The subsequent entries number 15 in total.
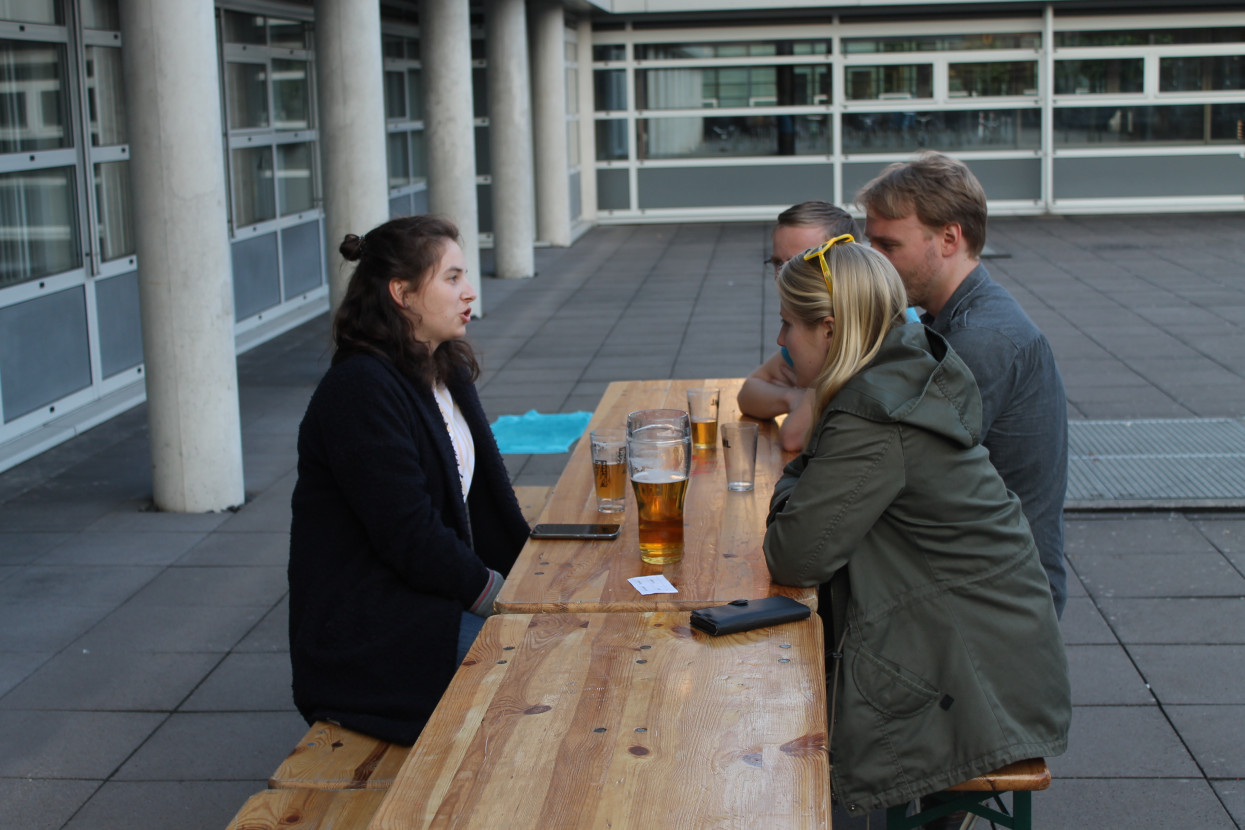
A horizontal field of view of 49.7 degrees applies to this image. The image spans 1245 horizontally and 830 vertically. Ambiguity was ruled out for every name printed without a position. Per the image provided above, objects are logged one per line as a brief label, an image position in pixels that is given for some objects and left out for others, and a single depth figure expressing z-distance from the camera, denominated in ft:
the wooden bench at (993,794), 7.86
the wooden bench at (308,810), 7.81
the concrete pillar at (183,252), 17.74
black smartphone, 9.25
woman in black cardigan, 9.29
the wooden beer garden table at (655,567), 7.99
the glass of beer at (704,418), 11.86
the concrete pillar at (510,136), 43.21
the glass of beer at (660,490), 8.38
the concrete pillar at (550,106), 51.42
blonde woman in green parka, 7.52
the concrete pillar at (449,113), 35.60
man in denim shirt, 9.13
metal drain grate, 18.06
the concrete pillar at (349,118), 26.68
